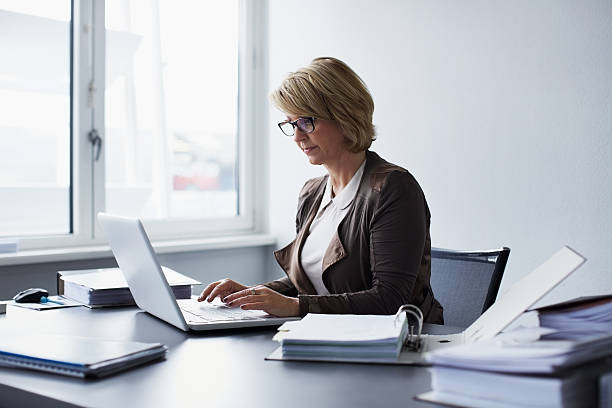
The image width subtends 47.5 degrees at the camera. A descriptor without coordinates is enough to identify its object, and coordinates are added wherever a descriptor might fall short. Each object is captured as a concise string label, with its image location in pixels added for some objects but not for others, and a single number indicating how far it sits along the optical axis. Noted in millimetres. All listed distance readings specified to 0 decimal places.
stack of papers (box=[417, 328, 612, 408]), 813
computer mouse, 1799
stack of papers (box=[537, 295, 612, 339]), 1059
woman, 1643
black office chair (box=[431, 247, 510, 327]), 1803
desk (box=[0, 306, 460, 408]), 973
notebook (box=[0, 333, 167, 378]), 1103
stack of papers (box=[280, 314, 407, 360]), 1141
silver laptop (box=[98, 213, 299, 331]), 1406
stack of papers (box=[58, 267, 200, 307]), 1750
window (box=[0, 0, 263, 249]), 2703
